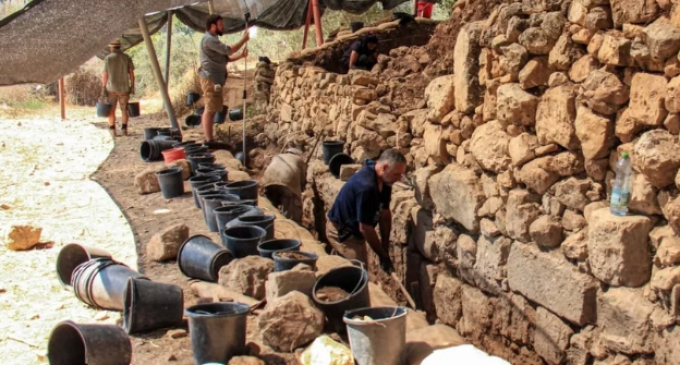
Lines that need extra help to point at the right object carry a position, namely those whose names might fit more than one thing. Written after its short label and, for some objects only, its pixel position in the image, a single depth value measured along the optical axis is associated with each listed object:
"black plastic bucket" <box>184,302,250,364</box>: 3.73
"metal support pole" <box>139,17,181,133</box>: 11.35
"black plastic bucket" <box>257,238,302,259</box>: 5.11
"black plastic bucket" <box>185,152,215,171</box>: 9.22
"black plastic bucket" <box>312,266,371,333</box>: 4.14
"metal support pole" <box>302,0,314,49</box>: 14.74
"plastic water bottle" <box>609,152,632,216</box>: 3.36
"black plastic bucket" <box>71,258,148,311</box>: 4.66
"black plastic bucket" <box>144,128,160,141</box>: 12.33
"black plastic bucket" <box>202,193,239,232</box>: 6.64
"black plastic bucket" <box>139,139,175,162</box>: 10.73
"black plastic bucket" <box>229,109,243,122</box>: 14.57
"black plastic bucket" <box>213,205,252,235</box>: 6.10
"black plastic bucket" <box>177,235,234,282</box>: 5.10
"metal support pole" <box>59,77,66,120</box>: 16.23
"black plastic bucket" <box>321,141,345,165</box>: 8.45
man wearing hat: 12.97
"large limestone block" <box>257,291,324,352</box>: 3.96
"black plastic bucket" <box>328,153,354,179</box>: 8.20
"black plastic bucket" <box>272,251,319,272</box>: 4.59
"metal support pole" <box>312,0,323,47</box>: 13.31
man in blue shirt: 5.72
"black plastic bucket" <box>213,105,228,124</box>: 14.89
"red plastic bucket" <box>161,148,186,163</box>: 9.96
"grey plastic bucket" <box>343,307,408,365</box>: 3.65
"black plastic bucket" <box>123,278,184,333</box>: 4.21
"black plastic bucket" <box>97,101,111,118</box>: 16.75
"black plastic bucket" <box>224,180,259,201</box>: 7.34
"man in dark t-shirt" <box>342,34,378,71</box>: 10.32
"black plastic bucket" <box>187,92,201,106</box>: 17.09
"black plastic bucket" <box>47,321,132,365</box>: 3.67
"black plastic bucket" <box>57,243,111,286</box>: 5.33
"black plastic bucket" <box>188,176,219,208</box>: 7.74
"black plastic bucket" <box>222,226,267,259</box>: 5.37
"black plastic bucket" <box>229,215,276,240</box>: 5.75
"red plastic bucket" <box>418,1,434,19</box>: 13.38
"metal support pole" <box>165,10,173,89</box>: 14.88
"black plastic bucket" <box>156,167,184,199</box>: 8.26
